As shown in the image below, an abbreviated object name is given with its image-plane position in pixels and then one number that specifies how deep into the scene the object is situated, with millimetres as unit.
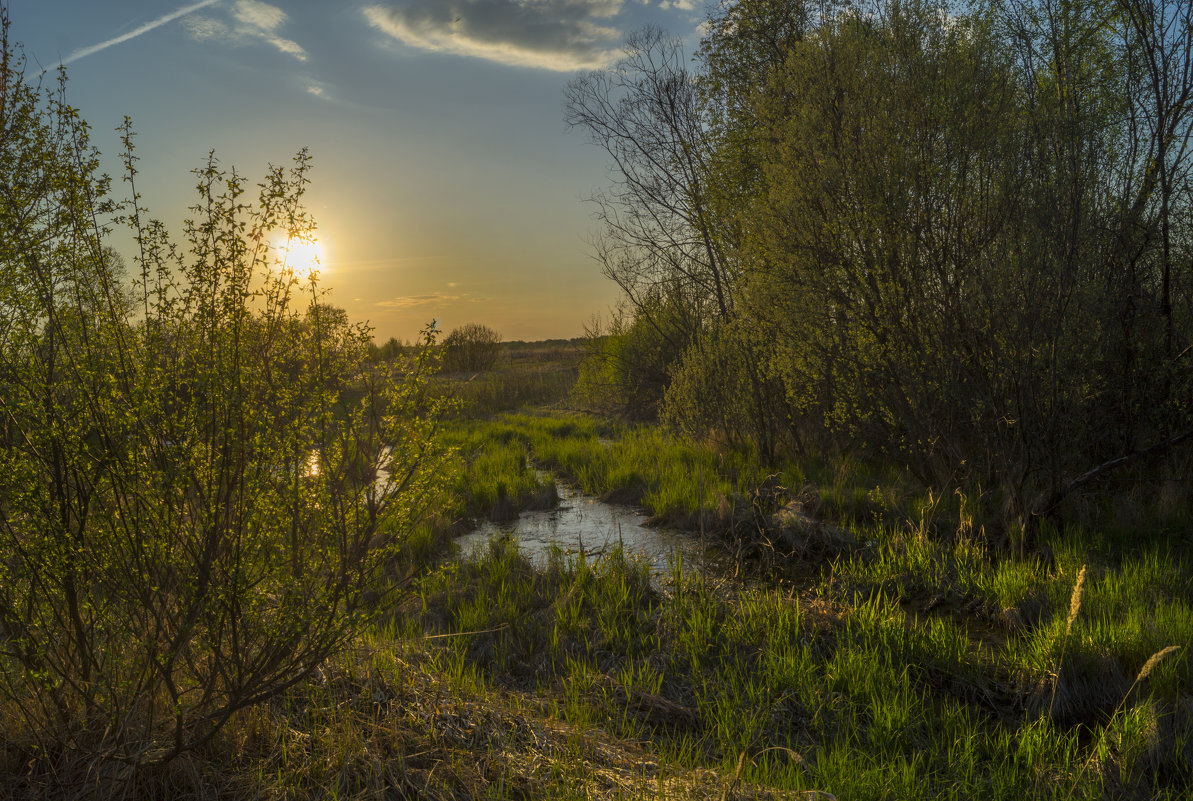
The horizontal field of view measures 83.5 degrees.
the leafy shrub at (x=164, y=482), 2922
